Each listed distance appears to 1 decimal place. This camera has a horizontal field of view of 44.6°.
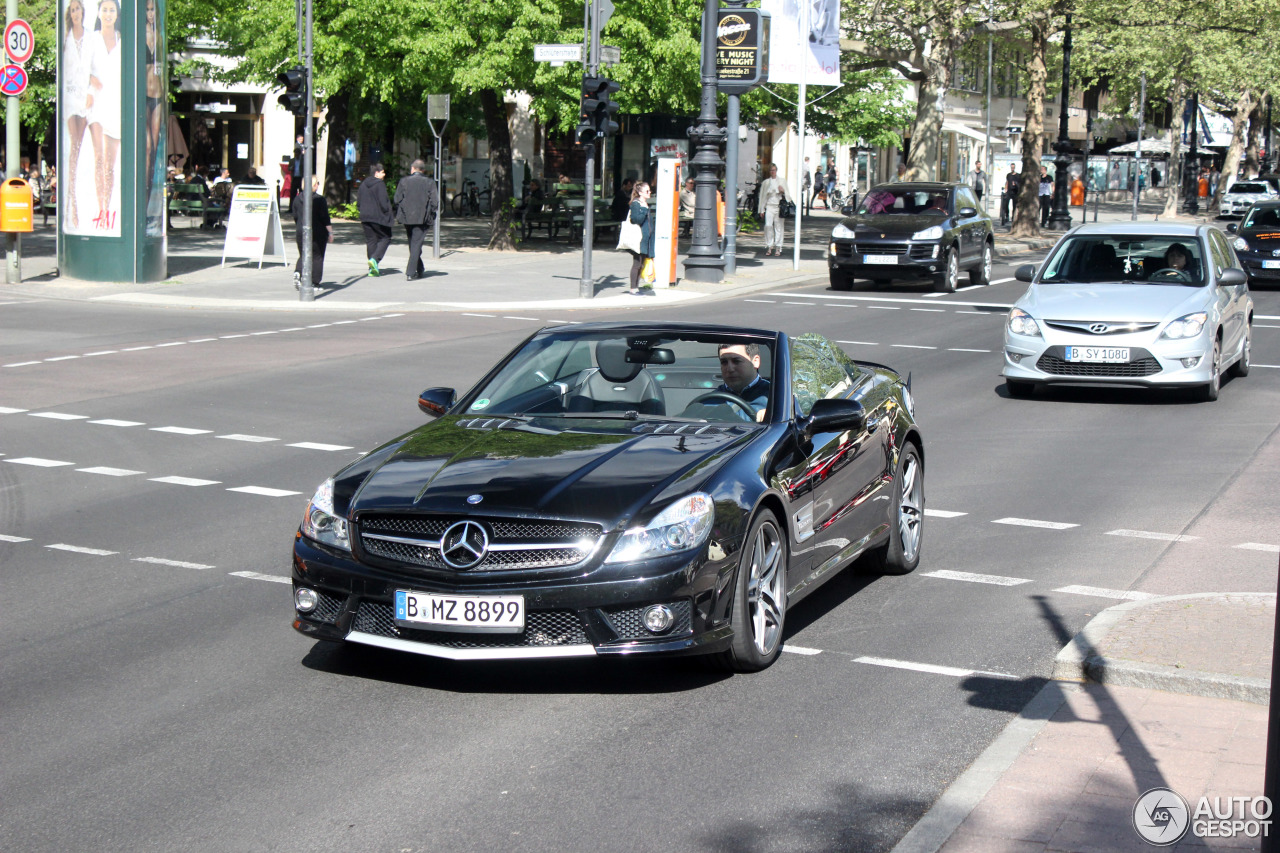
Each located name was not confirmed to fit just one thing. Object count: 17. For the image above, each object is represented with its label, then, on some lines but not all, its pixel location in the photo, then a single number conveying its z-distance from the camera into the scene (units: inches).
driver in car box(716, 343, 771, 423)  272.2
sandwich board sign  1100.5
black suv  1043.3
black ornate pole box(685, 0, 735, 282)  1071.0
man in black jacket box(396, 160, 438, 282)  1037.2
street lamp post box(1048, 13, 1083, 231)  1716.2
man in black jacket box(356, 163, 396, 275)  1018.1
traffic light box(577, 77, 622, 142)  947.3
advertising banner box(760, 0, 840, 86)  1189.7
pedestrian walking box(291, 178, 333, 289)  956.6
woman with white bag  992.2
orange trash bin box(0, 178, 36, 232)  958.4
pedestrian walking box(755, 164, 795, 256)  1314.0
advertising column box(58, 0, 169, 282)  948.6
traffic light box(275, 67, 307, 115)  892.6
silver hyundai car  555.8
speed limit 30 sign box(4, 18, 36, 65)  952.9
